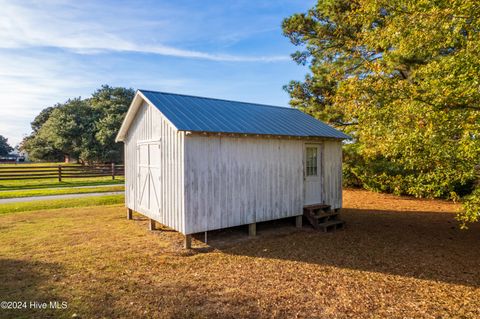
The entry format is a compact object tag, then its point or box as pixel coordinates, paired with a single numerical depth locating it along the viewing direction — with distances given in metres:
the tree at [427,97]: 5.00
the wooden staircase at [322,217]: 8.99
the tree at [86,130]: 33.19
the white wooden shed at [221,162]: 6.97
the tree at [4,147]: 85.69
